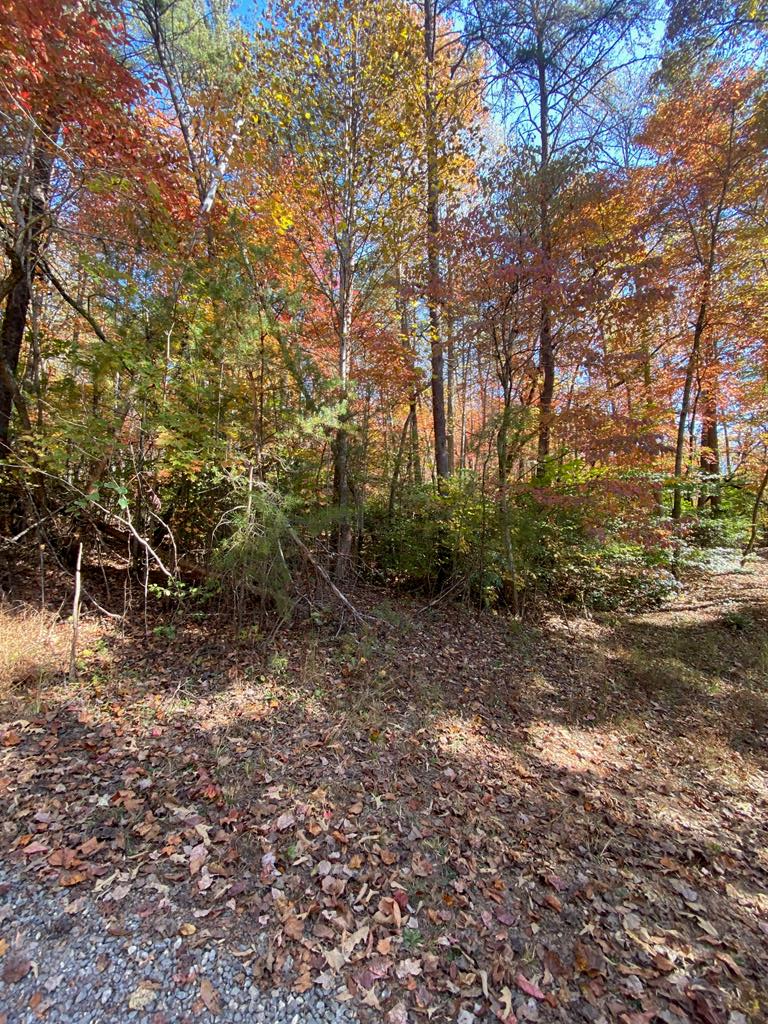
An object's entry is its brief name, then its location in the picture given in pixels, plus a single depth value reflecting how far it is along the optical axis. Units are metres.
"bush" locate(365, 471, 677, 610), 6.58
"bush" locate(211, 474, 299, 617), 4.42
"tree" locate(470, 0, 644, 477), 8.02
